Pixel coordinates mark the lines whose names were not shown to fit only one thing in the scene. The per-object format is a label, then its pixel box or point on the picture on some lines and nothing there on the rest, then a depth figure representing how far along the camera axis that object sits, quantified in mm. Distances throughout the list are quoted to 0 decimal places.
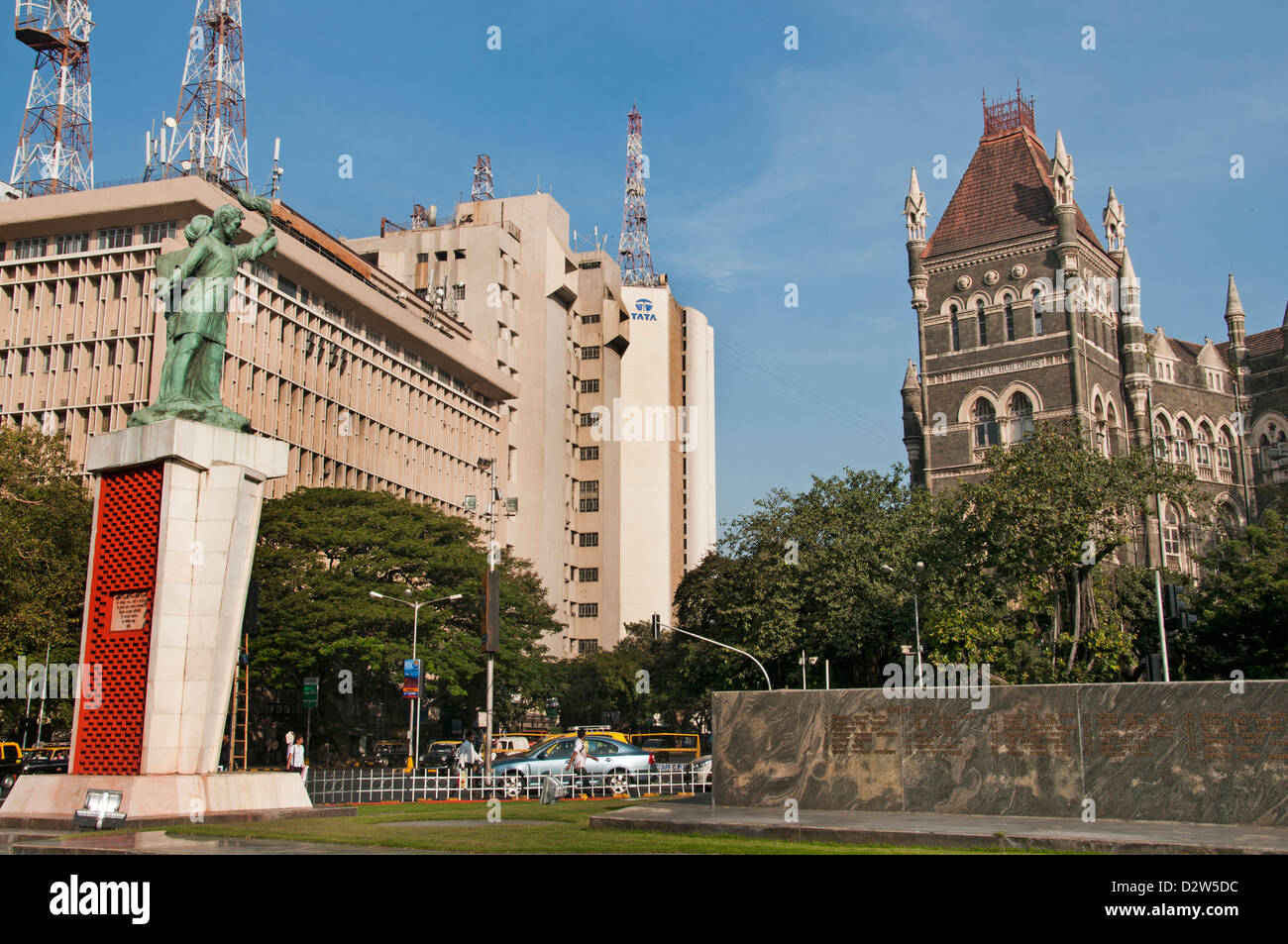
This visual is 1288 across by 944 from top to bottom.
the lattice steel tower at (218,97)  64562
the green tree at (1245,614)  43375
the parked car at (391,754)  52344
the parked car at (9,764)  28533
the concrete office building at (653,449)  119812
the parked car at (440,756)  43312
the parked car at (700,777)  26106
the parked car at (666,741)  56522
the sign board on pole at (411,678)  41125
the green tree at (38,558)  38312
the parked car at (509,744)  49562
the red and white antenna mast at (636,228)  129625
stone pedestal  18281
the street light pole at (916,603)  38144
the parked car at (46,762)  28719
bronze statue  20141
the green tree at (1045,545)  33719
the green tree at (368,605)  46000
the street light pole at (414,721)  43050
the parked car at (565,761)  31278
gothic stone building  69500
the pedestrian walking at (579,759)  29297
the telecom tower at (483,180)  107125
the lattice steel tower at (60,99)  63562
